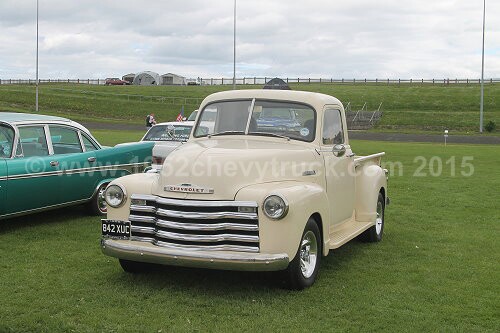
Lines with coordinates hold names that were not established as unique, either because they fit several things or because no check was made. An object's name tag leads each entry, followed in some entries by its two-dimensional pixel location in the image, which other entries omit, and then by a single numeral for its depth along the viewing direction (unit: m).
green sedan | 8.52
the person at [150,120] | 32.31
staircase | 49.12
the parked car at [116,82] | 85.97
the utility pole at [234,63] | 49.67
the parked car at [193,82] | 90.72
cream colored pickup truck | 5.80
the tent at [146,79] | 89.75
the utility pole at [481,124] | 44.58
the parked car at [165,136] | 12.95
